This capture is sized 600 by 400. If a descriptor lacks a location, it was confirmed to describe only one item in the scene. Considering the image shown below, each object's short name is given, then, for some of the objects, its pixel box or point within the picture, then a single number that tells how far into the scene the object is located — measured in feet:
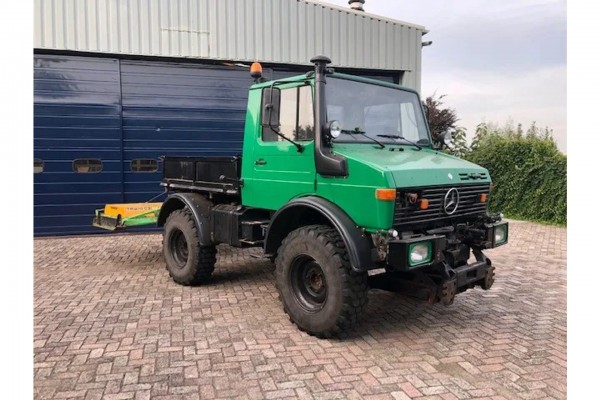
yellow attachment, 23.39
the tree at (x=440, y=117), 46.83
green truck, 13.03
